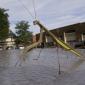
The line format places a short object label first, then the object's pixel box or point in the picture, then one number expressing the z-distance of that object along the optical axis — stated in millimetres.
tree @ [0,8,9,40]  35454
